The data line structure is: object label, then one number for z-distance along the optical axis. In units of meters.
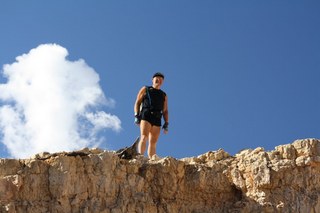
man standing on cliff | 12.87
